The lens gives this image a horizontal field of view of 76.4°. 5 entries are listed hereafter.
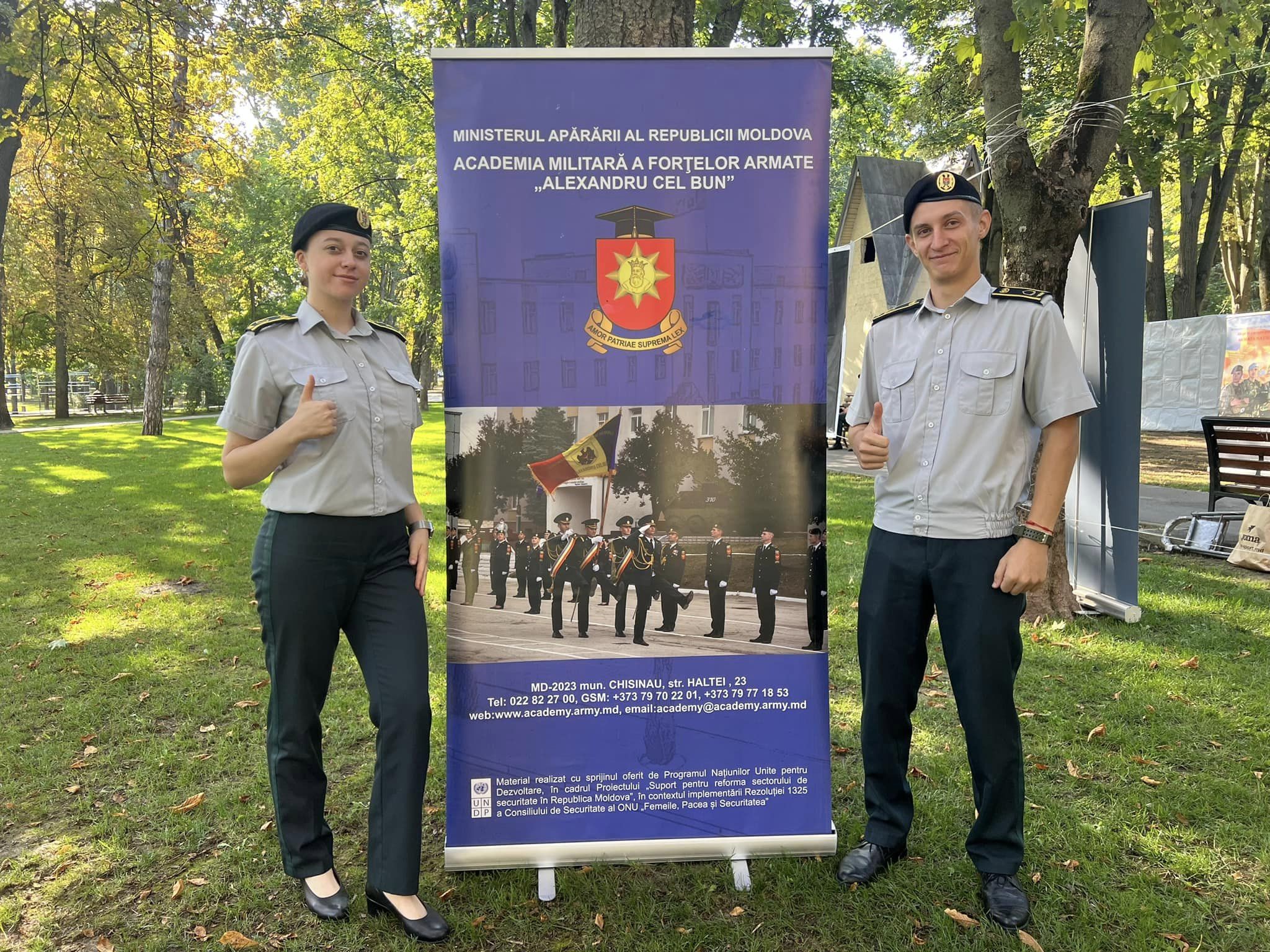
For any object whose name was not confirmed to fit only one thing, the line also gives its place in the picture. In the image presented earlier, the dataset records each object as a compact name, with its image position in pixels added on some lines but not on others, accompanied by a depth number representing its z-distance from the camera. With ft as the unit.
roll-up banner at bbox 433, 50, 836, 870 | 8.54
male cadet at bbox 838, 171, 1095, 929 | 8.16
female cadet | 7.91
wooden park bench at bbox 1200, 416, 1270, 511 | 23.70
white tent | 58.13
